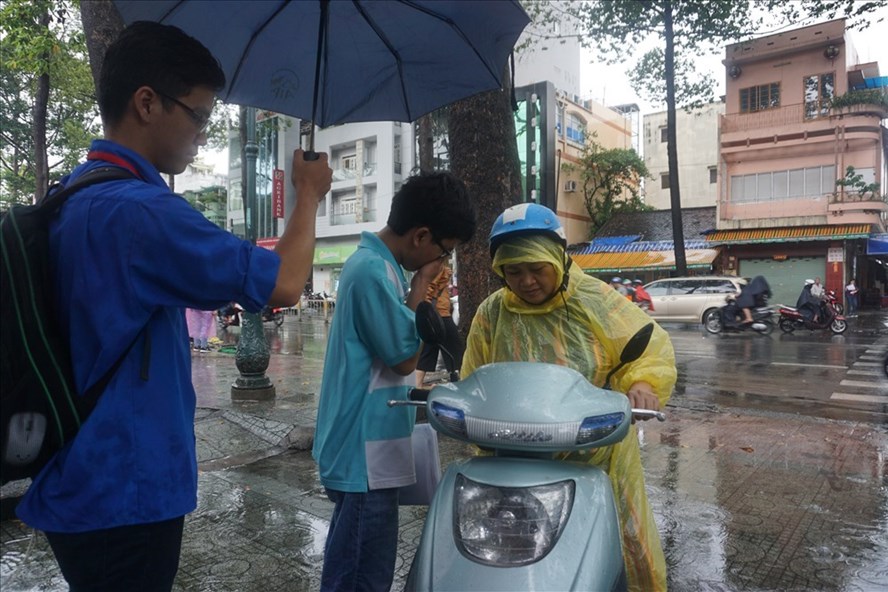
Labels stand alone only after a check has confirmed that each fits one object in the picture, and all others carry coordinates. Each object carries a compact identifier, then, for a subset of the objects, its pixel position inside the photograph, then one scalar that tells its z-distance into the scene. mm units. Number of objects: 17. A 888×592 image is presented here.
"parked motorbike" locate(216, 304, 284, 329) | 16778
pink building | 21078
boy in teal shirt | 1724
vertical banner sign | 29109
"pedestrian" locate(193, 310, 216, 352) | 12133
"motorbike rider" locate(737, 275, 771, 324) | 14594
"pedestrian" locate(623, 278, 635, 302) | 15406
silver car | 16938
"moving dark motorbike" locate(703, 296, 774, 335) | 14719
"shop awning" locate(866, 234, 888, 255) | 21859
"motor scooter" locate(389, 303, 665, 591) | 1362
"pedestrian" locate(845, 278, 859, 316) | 21109
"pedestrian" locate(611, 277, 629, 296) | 15547
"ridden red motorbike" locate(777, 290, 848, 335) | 15234
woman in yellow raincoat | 1881
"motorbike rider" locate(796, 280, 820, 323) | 15219
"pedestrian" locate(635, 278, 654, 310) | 15750
